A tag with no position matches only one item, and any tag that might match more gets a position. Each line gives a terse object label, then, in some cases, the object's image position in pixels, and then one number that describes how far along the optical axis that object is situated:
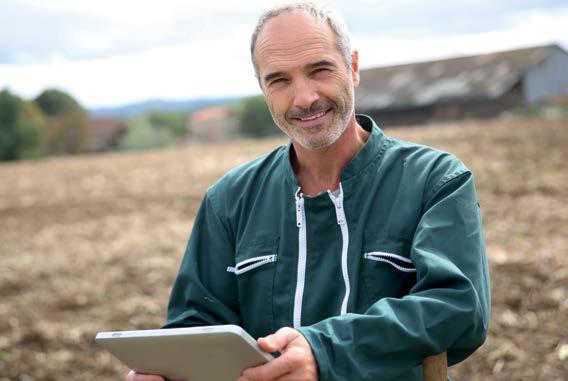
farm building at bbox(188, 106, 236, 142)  50.66
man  1.69
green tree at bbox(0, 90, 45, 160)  45.47
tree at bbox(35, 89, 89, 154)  51.22
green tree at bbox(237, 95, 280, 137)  41.50
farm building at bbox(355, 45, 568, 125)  24.52
